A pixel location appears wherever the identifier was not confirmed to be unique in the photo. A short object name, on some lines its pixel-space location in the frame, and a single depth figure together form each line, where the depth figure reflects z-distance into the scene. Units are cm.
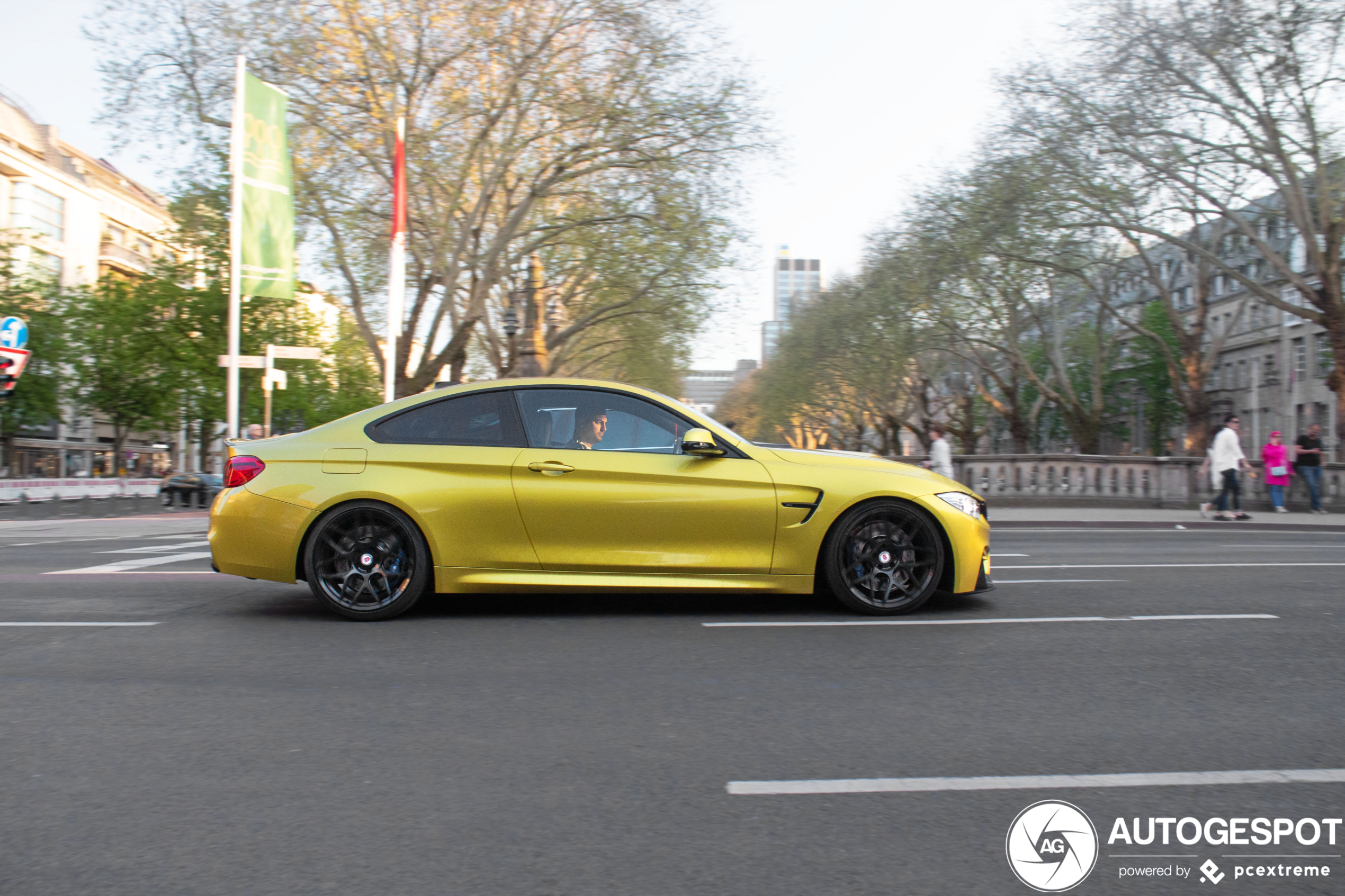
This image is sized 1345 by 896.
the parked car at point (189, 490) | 3038
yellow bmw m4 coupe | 661
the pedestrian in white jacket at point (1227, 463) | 1925
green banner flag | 2033
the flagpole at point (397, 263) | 2041
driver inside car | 682
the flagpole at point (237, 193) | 2014
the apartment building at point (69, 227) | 4872
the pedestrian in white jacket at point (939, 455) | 1903
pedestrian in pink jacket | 2198
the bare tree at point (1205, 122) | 2436
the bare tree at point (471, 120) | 2580
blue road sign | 2272
